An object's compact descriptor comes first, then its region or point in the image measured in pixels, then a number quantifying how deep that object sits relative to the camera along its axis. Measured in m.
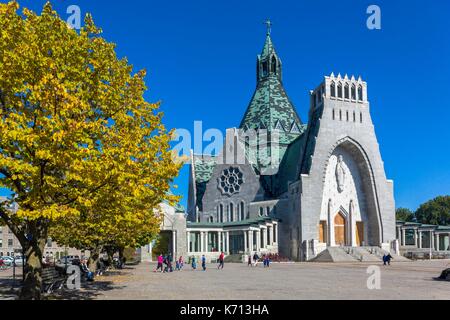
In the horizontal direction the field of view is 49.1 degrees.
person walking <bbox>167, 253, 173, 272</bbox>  44.66
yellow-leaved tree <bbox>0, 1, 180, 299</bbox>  15.88
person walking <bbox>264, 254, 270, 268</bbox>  52.03
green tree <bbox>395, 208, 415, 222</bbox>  131.41
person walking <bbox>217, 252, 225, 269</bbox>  50.02
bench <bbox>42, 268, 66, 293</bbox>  22.67
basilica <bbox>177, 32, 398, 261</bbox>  73.56
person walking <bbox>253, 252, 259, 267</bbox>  55.12
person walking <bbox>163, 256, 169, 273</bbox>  44.94
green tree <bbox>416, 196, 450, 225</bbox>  120.38
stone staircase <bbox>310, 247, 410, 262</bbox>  66.19
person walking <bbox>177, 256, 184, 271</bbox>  50.35
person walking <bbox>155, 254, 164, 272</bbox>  45.48
